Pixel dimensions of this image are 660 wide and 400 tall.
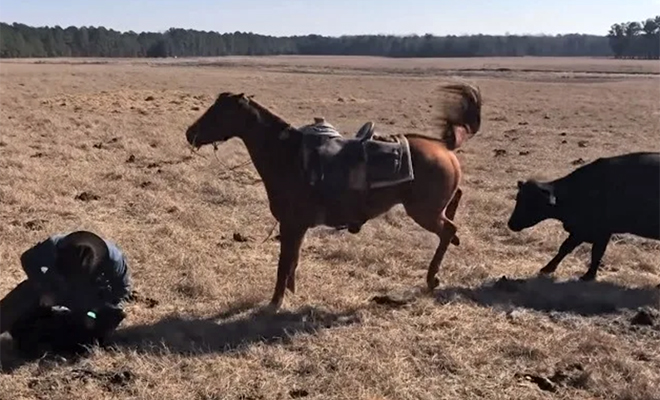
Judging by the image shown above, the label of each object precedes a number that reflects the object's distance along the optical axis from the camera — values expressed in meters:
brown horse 6.97
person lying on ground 5.81
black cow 7.94
